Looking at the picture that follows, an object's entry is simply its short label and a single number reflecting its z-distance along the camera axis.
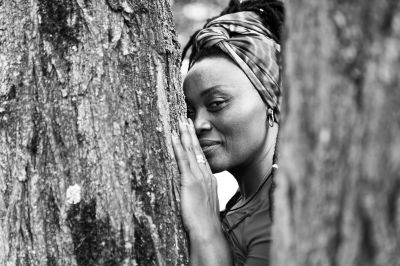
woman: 1.47
